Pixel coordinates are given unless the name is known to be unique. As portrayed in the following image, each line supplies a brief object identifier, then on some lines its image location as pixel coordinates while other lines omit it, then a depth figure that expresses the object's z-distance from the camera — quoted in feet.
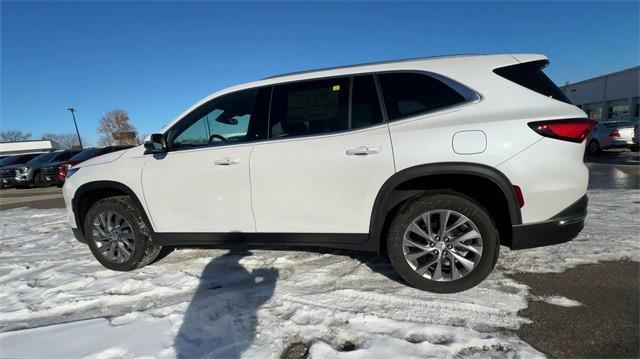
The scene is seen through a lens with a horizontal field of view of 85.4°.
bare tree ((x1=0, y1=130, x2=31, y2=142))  278.46
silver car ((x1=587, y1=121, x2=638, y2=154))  50.49
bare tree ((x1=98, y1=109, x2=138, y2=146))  212.84
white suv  8.48
